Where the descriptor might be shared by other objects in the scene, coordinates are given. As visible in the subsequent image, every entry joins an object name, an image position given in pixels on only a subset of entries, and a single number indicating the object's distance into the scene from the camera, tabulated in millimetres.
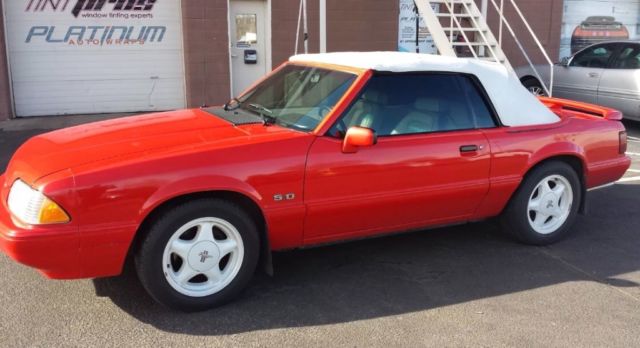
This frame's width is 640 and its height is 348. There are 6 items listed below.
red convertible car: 3268
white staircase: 8979
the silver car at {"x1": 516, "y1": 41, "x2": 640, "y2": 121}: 9539
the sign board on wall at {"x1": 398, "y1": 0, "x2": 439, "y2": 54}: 12156
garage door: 10500
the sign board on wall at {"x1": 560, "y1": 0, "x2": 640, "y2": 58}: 13695
